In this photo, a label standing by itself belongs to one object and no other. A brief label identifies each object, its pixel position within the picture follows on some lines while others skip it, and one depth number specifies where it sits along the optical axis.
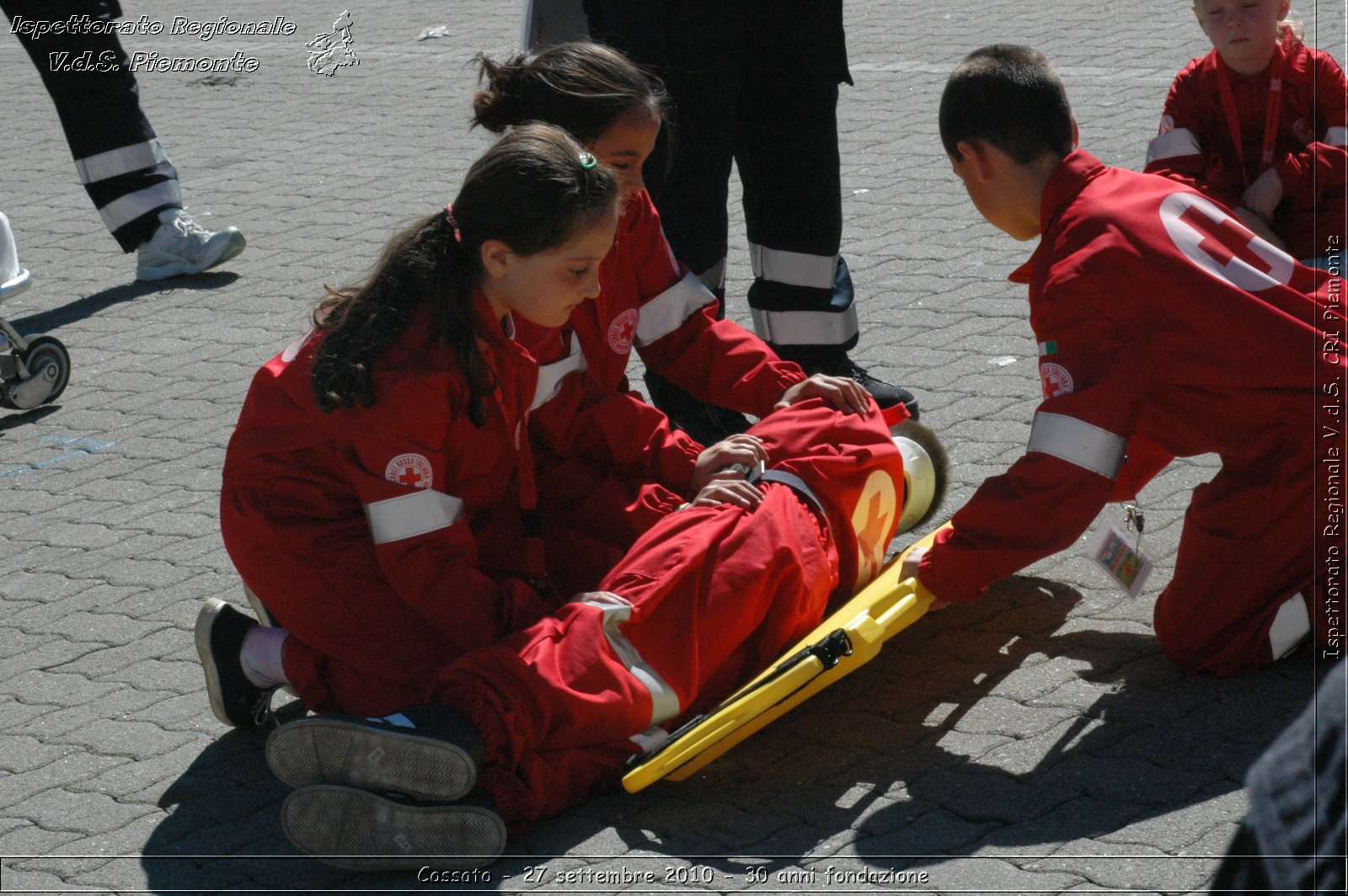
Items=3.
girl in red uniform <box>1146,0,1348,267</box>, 8.33
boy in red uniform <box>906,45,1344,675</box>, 5.27
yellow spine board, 5.01
